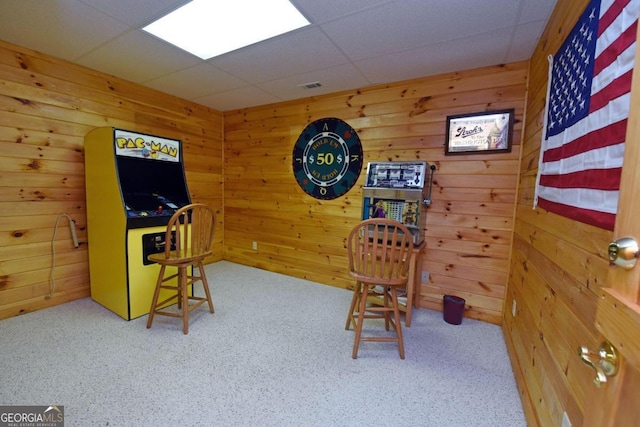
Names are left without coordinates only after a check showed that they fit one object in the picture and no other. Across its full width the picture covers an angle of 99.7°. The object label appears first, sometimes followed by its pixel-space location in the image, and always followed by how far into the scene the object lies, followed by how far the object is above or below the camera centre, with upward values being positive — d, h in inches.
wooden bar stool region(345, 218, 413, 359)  73.5 -23.9
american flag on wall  31.4 +12.0
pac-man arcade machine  92.2 -11.5
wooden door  18.8 -8.5
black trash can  97.7 -43.1
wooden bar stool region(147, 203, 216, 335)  86.0 -23.9
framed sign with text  94.9 +21.7
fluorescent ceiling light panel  70.8 +46.0
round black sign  125.7 +13.9
